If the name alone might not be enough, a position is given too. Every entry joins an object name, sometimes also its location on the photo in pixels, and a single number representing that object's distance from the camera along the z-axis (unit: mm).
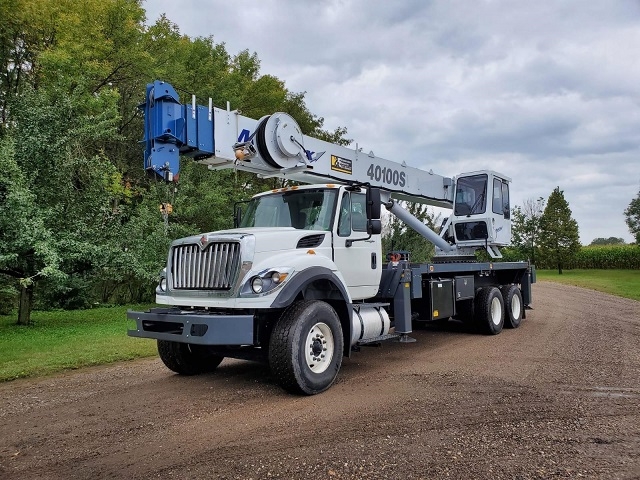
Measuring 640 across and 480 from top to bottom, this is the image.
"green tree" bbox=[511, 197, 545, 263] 45719
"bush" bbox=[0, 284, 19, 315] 17453
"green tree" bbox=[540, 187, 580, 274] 44031
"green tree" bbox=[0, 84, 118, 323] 10484
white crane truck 5695
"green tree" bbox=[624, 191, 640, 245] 50312
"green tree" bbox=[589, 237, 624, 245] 92212
